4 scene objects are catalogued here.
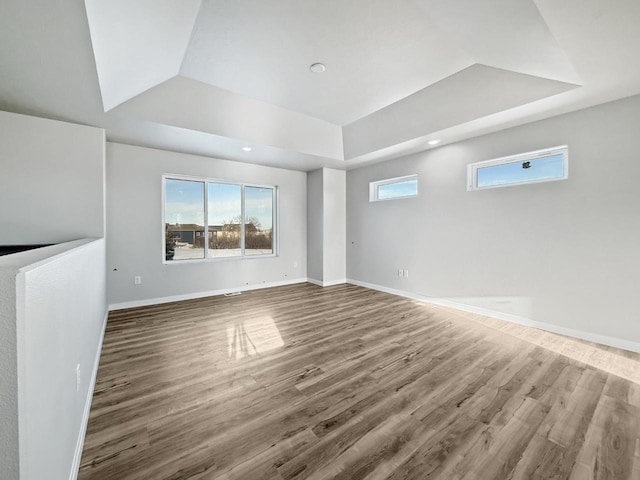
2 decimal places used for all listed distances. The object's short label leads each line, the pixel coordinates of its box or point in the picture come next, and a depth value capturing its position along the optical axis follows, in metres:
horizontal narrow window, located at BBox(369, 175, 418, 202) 4.64
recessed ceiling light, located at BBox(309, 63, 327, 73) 2.74
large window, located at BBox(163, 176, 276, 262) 4.46
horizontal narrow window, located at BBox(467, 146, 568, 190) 3.10
